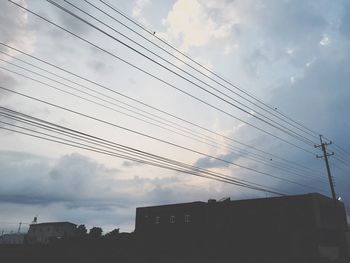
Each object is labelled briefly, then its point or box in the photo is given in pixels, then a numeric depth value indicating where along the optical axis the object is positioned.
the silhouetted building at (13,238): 100.44
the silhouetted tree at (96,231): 65.14
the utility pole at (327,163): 36.69
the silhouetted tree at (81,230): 71.81
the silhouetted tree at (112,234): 57.19
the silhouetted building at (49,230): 86.87
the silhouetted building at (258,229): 44.06
